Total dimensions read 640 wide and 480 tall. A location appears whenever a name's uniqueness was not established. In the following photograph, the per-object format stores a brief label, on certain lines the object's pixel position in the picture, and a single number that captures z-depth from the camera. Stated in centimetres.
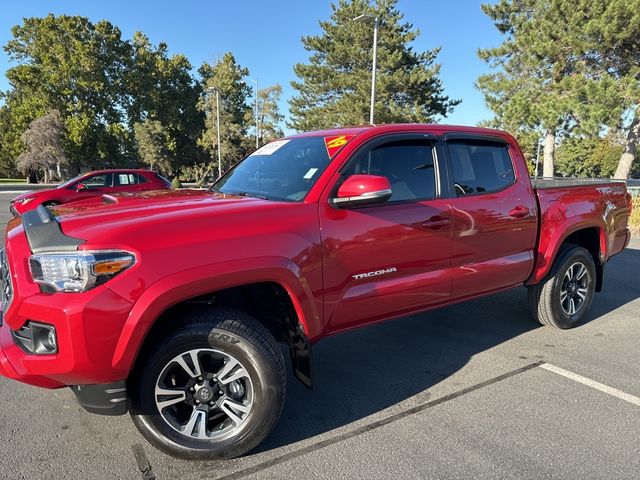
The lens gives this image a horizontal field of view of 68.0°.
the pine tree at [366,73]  2934
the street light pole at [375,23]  1641
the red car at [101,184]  1219
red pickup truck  225
